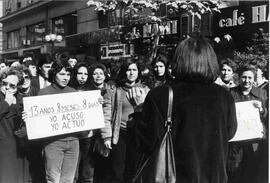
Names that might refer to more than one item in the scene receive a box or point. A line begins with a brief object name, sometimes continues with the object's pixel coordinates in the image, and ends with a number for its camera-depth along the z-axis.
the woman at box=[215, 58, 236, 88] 5.54
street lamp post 19.51
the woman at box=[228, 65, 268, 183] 4.87
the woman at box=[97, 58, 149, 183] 5.08
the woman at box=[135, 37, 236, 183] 2.77
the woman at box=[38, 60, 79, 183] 4.73
